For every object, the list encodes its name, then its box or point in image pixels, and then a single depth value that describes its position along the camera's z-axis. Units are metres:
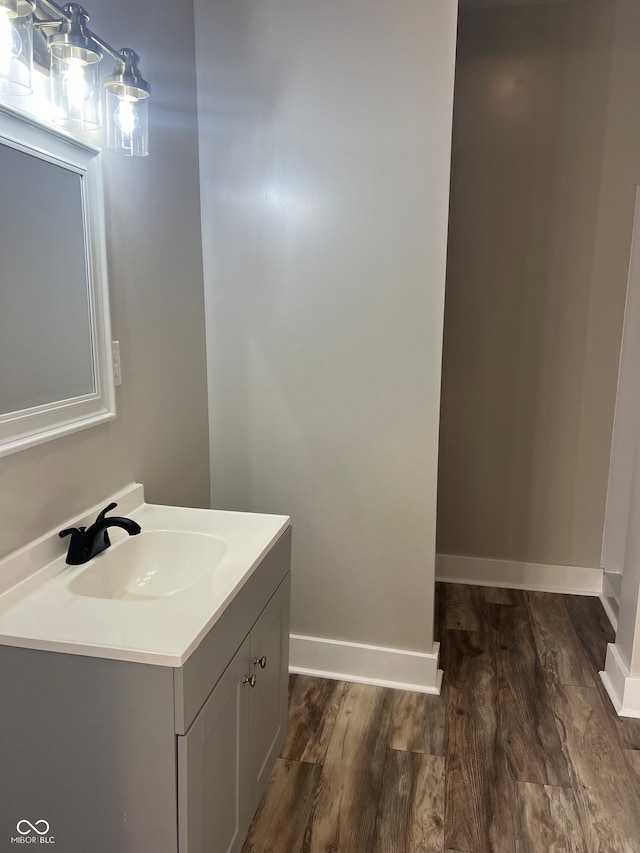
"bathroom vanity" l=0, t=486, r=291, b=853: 1.17
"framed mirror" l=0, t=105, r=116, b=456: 1.38
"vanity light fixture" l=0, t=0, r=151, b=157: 1.25
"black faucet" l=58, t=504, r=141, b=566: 1.50
